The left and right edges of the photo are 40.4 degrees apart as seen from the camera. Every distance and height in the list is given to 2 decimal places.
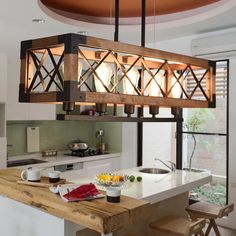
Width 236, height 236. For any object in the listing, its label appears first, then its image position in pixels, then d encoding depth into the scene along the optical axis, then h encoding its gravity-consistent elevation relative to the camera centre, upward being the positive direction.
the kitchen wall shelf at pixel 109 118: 1.99 -0.04
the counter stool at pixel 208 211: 3.34 -1.05
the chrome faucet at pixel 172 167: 4.04 -0.69
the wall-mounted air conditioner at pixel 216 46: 4.09 +0.89
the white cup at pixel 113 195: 1.86 -0.48
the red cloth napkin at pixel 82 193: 1.88 -0.49
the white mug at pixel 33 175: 2.35 -0.47
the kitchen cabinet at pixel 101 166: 5.07 -0.90
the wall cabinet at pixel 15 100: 4.26 +0.15
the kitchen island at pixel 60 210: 1.66 -0.58
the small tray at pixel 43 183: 2.22 -0.51
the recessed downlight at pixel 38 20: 3.60 +1.04
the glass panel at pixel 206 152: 4.52 -0.58
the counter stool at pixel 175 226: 2.81 -1.04
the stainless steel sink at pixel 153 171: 4.06 -0.74
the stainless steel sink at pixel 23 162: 4.43 -0.72
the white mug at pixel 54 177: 2.36 -0.48
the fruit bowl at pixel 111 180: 2.97 -0.64
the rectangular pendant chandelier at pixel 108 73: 1.61 +0.23
